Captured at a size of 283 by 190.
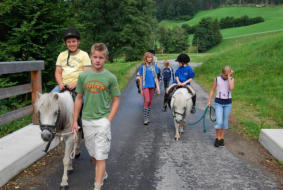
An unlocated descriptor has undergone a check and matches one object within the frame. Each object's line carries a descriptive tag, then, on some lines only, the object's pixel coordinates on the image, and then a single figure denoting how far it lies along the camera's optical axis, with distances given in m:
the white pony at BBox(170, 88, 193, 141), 6.12
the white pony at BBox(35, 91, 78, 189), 3.31
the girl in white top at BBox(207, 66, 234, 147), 5.79
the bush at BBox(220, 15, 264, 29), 96.19
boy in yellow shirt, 4.59
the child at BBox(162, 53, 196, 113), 6.62
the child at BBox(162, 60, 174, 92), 11.43
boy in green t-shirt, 3.50
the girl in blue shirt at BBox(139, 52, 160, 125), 7.60
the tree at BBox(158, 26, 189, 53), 89.88
